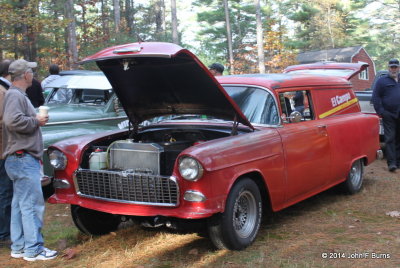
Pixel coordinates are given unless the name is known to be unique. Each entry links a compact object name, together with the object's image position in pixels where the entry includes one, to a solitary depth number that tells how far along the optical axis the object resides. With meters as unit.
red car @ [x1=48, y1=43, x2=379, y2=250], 3.98
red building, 35.38
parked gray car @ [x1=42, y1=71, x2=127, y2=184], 6.87
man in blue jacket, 8.02
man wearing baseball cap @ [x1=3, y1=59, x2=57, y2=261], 4.03
